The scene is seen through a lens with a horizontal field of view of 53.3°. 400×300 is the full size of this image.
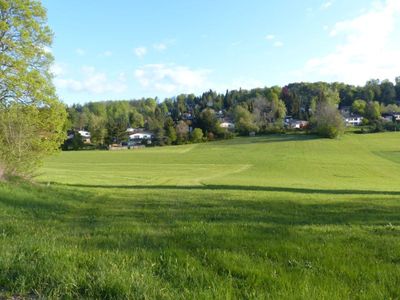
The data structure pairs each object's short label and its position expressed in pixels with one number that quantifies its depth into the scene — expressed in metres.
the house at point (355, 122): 187.31
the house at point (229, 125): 183.88
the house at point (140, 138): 164.12
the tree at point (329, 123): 132.88
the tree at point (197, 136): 152.75
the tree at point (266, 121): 166.00
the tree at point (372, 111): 184.62
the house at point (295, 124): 166.50
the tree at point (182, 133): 154.12
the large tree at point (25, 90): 24.58
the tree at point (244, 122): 166.00
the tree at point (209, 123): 156.50
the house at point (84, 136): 154.77
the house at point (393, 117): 175.73
